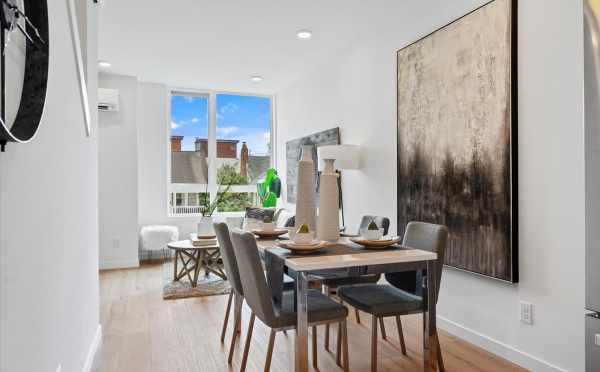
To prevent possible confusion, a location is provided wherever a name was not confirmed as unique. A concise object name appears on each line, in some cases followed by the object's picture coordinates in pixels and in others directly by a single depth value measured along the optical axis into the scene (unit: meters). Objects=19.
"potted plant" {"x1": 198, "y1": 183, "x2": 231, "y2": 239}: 4.59
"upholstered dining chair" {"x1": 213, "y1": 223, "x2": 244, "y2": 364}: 2.41
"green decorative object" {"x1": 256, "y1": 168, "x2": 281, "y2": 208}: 6.04
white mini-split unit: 5.25
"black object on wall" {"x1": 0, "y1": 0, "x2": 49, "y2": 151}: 0.94
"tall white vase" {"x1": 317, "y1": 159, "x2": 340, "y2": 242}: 2.29
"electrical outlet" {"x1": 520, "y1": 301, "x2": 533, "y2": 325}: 2.36
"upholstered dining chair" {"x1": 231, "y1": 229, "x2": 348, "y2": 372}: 1.91
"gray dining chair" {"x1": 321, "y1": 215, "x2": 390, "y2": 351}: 2.80
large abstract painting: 2.45
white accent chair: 5.61
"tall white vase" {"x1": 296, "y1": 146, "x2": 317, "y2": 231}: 2.36
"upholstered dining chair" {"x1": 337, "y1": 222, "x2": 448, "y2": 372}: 2.15
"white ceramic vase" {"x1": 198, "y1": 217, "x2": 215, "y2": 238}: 4.59
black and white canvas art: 4.68
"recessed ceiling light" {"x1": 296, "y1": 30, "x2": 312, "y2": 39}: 3.91
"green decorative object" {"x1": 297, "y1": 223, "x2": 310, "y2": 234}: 2.08
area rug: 4.07
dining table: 1.81
